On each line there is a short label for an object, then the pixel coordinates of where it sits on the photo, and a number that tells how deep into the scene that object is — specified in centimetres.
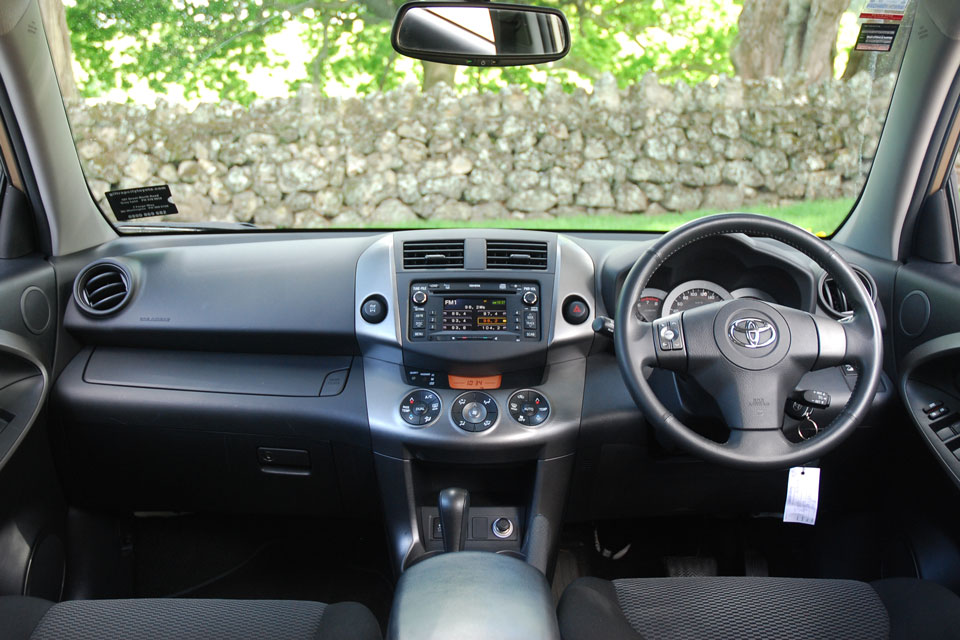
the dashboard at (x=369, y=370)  221
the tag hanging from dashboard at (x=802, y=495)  200
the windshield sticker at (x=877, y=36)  231
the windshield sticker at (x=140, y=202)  260
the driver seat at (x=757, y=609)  153
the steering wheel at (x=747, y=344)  174
